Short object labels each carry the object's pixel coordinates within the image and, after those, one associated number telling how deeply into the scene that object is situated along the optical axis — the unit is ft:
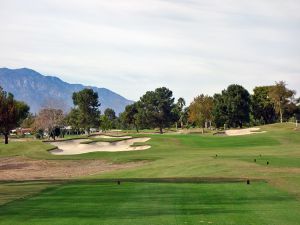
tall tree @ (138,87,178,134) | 428.15
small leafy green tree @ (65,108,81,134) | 426.55
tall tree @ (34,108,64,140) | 401.49
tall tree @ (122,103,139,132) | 478.59
